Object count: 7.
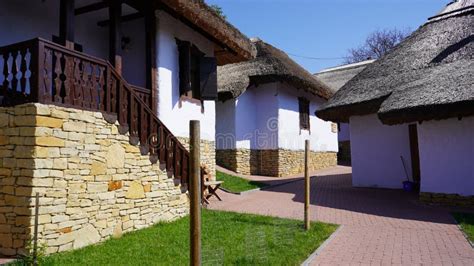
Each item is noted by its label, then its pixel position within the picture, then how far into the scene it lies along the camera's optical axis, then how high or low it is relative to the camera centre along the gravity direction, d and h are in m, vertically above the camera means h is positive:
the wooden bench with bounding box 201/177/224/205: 7.62 -0.65
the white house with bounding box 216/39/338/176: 13.59 +1.63
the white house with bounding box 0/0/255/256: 4.29 +0.60
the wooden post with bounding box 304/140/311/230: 5.84 -0.63
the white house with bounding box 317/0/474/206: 7.64 +1.00
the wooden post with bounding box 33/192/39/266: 4.03 -0.79
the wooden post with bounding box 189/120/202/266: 2.39 -0.23
